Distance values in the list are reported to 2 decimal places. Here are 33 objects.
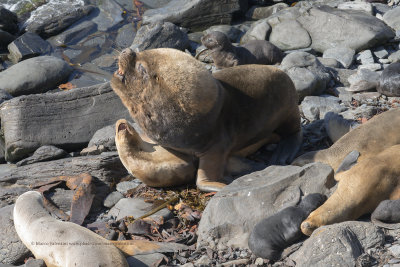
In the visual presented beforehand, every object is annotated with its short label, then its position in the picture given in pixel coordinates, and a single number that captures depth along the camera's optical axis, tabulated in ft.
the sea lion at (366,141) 33.99
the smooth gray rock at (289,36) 66.92
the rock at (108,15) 87.81
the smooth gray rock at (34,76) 64.18
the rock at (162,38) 71.41
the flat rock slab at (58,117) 46.68
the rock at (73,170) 38.04
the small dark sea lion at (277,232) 25.93
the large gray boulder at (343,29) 61.26
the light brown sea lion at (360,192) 26.09
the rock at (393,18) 65.62
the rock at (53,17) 86.69
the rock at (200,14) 84.02
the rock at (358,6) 70.38
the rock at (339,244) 23.31
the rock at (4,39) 83.25
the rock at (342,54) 58.18
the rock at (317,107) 45.37
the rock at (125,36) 81.51
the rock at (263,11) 85.51
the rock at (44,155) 44.01
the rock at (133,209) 33.24
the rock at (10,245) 31.42
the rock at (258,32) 71.26
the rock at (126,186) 37.17
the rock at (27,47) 77.92
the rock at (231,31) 77.61
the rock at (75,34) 84.27
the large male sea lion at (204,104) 31.89
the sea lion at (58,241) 26.58
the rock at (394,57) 56.85
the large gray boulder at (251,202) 28.43
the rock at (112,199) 36.29
